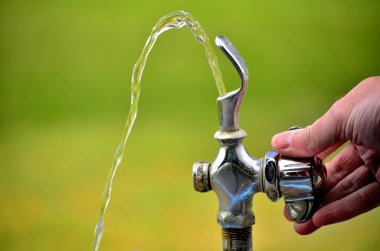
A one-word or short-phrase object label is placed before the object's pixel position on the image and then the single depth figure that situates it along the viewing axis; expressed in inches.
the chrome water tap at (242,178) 51.9
